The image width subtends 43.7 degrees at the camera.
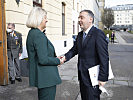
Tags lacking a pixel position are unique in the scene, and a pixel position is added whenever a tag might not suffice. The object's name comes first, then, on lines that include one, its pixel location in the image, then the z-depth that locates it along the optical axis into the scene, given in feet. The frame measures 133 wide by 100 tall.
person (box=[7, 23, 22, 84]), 16.76
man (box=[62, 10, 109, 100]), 7.75
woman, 6.77
